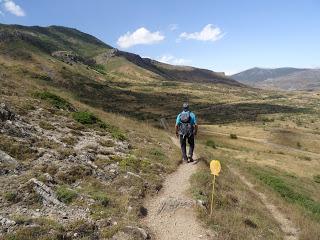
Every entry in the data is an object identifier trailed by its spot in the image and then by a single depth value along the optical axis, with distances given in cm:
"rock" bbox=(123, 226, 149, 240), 723
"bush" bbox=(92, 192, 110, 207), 842
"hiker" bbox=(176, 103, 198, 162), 1256
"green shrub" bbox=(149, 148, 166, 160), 1357
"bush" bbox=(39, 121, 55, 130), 1288
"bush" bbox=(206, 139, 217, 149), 2801
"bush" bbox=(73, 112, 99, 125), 1572
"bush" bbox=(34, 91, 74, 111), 1685
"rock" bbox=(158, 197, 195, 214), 890
